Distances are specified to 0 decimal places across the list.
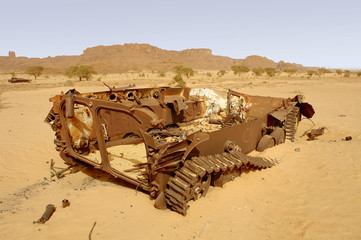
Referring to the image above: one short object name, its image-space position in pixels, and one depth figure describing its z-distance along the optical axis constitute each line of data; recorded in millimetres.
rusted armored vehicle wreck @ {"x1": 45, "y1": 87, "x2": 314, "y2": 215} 3752
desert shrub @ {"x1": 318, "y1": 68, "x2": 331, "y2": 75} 51038
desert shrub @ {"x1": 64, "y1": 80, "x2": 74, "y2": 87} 25856
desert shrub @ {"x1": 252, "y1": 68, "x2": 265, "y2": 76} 45772
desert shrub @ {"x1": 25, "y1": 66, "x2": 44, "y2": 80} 41188
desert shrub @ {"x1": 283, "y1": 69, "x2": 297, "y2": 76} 52656
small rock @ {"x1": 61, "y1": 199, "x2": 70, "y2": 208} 3954
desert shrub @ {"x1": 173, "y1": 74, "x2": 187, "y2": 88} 25205
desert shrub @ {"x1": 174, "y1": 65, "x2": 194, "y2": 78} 40012
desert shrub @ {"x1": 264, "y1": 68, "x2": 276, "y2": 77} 43812
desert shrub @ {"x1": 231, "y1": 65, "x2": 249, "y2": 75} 47906
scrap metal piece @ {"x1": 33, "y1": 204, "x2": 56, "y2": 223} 3576
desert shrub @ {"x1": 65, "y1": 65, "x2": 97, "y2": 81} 34625
